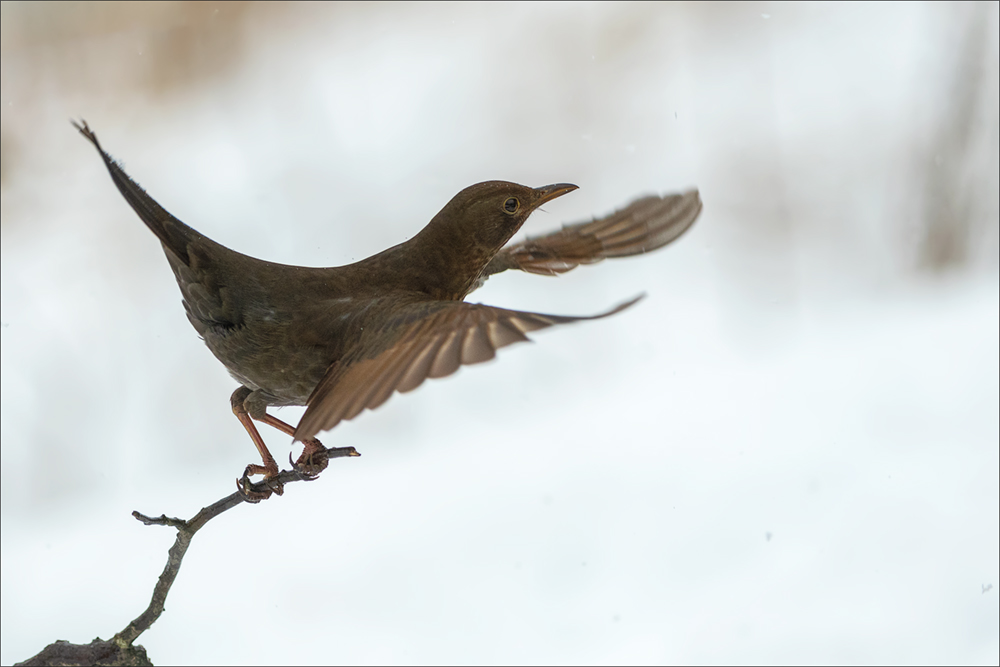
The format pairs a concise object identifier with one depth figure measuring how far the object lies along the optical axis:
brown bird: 6.97
